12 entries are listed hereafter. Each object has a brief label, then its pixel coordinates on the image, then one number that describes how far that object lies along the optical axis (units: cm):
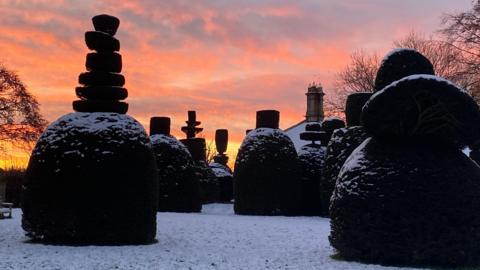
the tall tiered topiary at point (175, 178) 2003
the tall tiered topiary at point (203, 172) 2531
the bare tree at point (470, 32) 2762
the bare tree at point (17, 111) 3422
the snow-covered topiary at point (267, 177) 1991
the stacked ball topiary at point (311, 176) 2081
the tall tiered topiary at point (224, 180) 2900
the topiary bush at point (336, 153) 1808
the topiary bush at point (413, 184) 869
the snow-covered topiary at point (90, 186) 1068
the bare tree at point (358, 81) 4438
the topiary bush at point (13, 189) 2788
